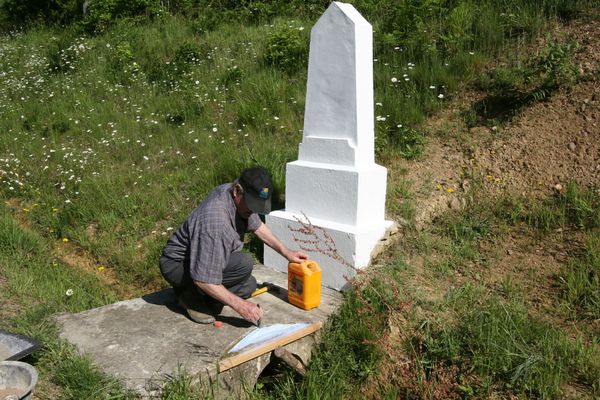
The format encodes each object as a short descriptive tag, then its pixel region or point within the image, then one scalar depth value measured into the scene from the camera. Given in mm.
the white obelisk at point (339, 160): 4312
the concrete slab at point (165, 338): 3186
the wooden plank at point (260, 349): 3219
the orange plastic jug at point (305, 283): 3883
